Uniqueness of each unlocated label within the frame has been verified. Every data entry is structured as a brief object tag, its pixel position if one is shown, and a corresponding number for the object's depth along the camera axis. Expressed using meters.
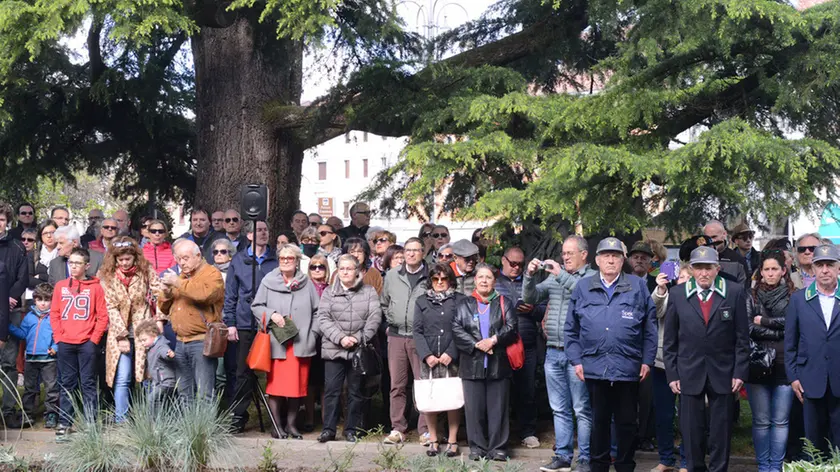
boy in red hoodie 9.80
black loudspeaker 10.62
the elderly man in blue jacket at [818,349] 7.72
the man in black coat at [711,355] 7.80
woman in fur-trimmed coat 9.76
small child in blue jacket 10.35
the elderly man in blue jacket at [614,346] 7.94
